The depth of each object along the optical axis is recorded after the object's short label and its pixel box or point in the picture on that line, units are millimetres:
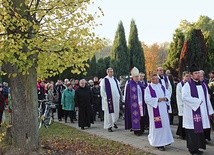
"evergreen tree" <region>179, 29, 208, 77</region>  21375
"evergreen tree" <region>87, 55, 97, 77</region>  40594
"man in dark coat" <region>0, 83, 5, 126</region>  15080
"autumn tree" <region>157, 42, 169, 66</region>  72175
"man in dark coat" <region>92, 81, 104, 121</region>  17533
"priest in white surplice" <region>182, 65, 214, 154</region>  9148
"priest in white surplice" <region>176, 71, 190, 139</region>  10767
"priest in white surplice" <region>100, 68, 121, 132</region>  14047
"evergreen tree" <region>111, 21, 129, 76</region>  37944
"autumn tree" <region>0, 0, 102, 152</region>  7406
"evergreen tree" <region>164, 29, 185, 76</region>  31205
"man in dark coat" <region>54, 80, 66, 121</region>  18047
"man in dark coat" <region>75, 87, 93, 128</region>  14656
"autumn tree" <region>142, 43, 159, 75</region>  64650
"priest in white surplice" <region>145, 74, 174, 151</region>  10008
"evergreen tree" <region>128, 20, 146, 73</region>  38781
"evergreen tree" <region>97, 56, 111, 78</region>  41625
